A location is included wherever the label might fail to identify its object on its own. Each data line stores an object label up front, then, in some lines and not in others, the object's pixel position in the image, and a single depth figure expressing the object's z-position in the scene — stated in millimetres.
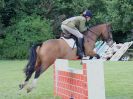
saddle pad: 13305
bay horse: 12516
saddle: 13438
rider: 13406
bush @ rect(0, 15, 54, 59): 36438
